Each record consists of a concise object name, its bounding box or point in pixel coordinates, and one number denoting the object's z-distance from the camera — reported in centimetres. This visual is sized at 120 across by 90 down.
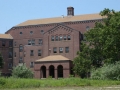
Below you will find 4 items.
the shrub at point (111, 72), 4194
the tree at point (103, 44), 4684
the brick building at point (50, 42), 6538
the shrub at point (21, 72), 5663
